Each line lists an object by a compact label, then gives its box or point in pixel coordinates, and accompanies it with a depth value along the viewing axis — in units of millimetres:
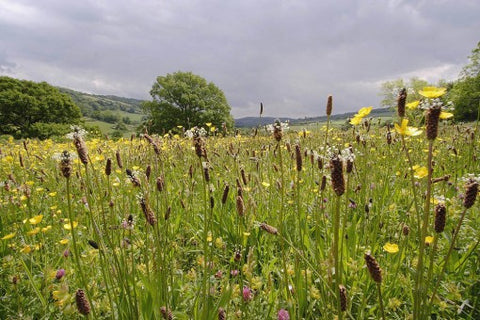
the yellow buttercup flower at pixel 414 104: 261
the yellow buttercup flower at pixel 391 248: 281
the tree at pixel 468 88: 18103
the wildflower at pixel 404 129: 225
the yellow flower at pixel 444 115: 220
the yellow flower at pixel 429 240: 354
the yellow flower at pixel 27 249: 419
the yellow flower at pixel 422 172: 308
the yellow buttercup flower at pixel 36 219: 447
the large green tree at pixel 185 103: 32245
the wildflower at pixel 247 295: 317
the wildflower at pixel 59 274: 372
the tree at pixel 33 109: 28330
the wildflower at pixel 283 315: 288
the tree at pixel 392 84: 39788
